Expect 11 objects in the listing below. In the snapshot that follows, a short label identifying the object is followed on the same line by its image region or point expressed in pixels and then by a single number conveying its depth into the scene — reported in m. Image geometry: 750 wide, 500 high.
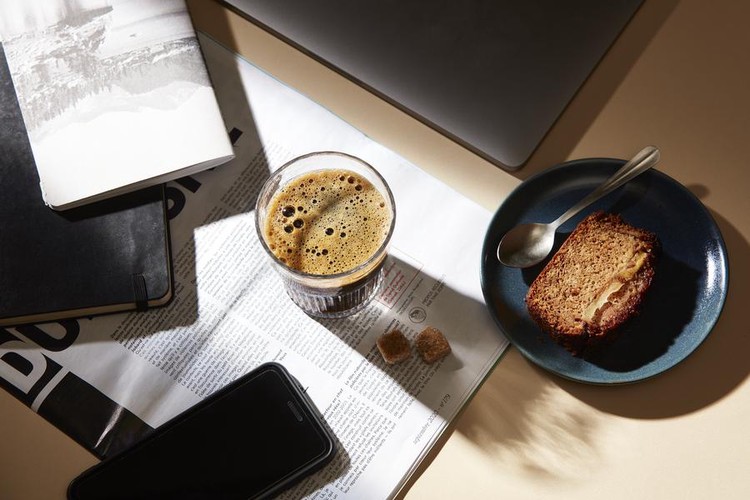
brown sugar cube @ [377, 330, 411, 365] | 0.77
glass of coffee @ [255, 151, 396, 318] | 0.73
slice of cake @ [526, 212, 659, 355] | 0.75
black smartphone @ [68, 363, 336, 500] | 0.74
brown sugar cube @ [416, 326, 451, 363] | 0.77
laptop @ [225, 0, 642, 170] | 0.83
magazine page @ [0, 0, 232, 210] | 0.80
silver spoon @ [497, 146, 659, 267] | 0.78
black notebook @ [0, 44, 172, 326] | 0.78
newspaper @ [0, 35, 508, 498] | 0.77
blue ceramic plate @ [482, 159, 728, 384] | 0.75
